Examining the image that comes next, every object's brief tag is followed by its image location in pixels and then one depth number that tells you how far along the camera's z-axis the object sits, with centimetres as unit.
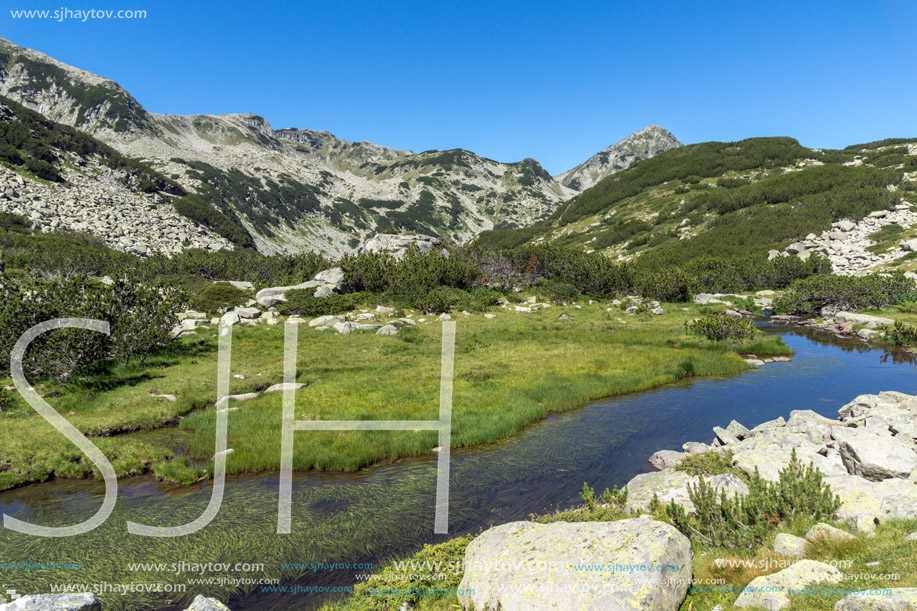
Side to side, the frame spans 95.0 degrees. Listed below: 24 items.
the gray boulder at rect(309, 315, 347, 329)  4066
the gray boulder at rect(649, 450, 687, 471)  1438
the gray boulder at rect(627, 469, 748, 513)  975
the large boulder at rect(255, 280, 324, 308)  4822
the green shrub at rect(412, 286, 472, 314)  4984
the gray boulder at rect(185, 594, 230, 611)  706
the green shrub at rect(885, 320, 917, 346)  3212
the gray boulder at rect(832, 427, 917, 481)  988
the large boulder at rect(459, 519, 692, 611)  570
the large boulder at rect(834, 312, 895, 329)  3661
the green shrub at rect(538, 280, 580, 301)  5928
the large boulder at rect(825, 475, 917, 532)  716
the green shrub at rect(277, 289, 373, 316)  4662
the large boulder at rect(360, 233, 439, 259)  7519
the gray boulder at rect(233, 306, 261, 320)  4328
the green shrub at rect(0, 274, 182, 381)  2050
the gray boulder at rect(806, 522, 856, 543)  659
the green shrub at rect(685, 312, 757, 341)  3422
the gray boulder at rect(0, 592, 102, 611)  619
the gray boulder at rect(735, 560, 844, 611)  538
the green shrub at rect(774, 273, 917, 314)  4456
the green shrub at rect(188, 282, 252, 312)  4669
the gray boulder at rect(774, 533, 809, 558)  661
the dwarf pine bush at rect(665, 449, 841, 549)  780
